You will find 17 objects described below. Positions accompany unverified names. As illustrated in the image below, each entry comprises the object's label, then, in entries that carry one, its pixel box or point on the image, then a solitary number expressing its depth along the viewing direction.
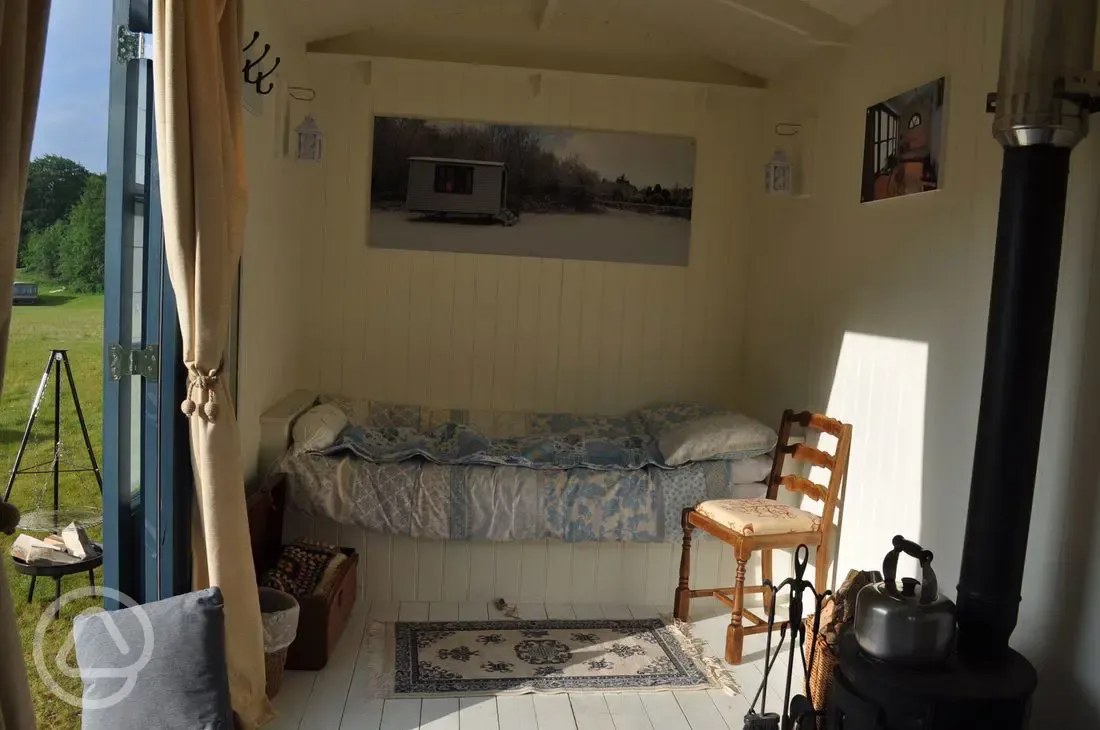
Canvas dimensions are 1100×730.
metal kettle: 2.21
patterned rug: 3.20
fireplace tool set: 2.25
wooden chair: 3.45
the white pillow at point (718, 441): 3.97
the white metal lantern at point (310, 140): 4.05
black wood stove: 2.18
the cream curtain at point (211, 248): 2.39
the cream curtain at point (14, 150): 1.71
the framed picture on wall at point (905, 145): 3.08
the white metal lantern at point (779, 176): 4.19
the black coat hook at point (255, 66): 3.29
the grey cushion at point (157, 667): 2.38
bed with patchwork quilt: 3.78
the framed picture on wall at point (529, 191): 4.74
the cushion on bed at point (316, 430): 3.80
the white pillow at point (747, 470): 4.00
